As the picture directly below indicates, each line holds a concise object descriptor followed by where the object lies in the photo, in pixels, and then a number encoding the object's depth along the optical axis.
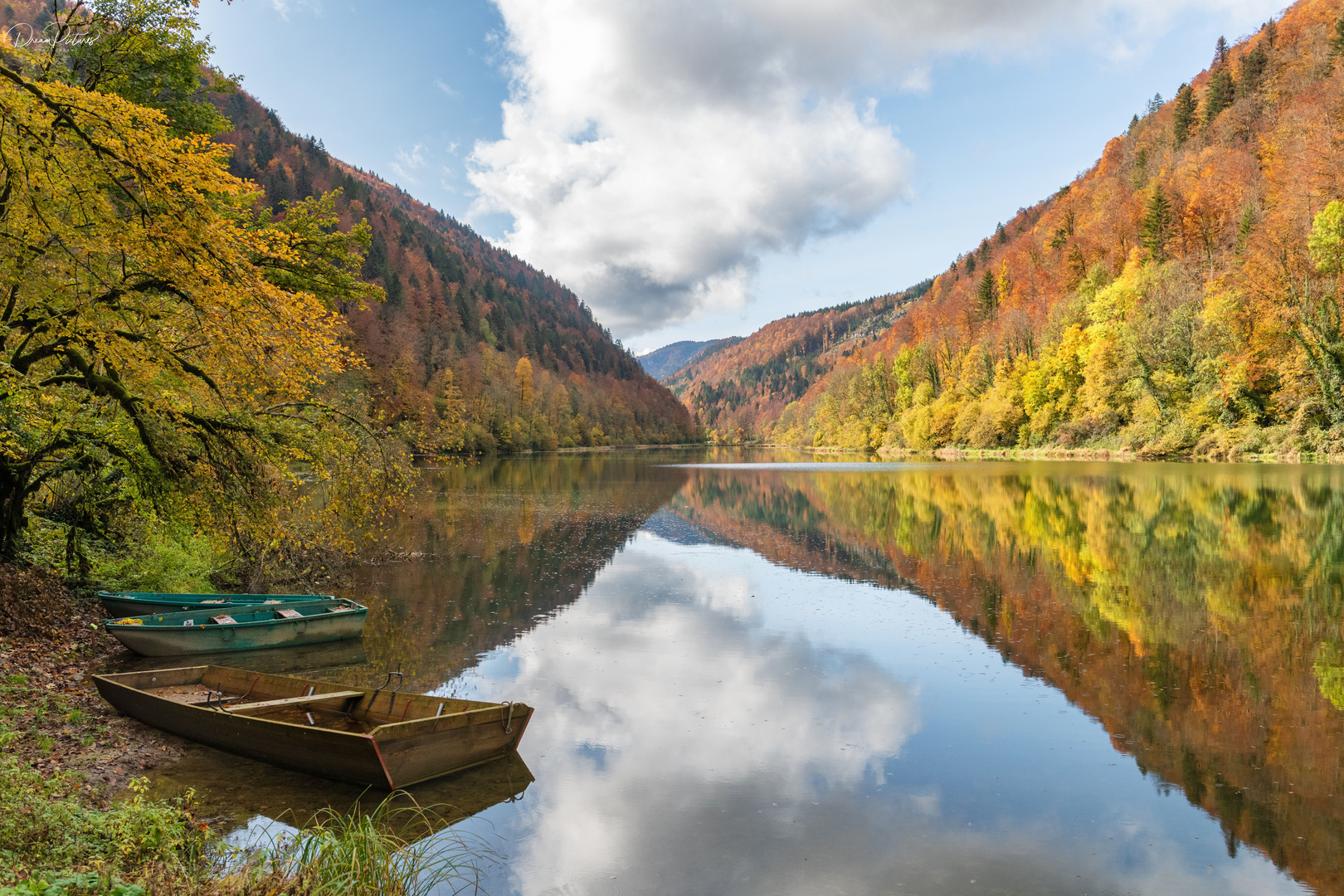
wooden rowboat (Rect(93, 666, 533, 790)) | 7.57
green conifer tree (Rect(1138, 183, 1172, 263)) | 66.88
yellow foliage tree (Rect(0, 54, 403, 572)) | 7.55
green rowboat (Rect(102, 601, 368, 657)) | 12.04
